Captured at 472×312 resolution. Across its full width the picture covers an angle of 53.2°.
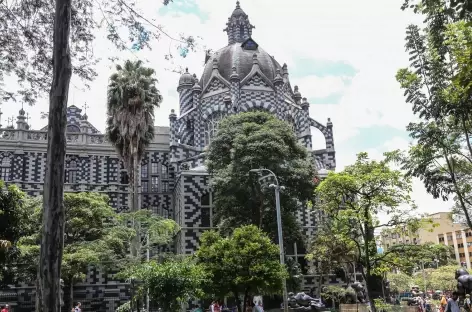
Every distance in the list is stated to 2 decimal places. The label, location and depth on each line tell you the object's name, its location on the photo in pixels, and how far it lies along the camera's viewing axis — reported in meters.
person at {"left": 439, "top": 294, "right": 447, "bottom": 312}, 23.65
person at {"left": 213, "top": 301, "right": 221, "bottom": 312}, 26.28
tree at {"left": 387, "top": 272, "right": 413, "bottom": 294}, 56.74
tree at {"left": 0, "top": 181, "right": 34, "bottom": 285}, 19.14
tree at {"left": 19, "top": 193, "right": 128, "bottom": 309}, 26.64
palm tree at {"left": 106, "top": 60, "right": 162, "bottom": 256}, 29.20
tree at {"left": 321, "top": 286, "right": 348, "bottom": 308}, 33.09
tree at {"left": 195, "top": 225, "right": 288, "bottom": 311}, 21.14
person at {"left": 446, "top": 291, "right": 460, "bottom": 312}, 13.52
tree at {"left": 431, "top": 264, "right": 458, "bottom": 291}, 54.34
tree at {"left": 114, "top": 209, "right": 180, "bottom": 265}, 25.97
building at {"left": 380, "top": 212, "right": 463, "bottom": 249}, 89.43
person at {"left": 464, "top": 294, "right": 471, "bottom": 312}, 18.34
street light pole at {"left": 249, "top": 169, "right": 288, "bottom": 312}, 20.60
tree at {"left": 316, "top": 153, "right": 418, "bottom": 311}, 21.02
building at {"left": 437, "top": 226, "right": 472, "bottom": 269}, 85.31
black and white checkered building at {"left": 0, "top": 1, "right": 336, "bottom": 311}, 40.78
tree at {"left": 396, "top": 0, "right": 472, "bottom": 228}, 18.36
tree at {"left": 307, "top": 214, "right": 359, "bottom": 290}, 34.16
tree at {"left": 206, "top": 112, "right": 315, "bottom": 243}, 32.00
